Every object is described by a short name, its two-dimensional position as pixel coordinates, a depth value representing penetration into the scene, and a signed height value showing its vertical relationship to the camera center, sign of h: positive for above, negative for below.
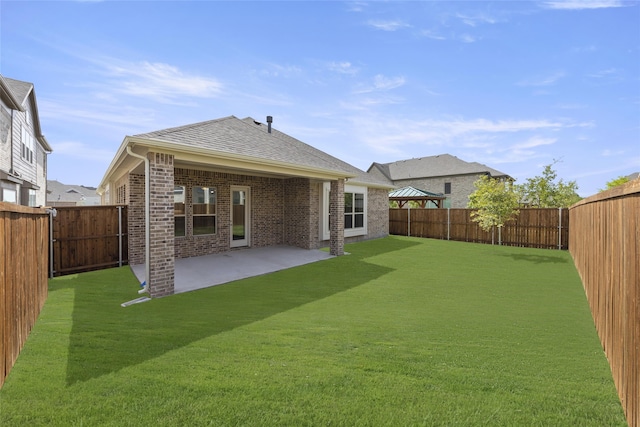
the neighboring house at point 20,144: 11.43 +3.31
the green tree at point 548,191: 18.42 +1.25
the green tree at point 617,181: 29.78 +2.99
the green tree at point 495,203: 14.01 +0.35
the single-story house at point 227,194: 6.43 +0.63
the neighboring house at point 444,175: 30.30 +3.81
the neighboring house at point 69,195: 40.85 +2.46
